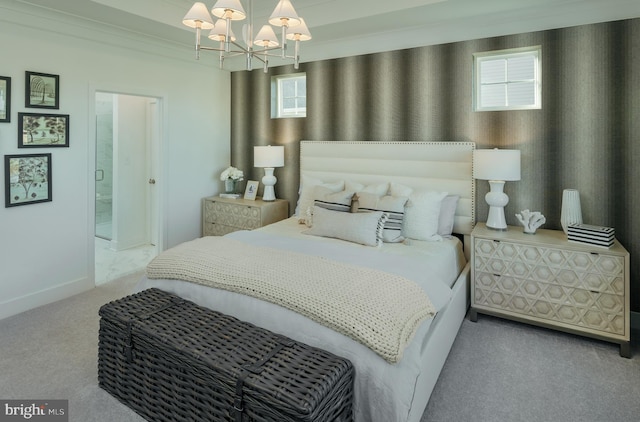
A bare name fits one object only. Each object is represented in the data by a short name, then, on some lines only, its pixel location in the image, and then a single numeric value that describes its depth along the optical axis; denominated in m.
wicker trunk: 1.51
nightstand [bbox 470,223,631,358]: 2.62
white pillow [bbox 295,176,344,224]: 3.85
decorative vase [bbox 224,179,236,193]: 4.93
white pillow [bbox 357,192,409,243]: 3.13
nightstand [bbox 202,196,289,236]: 4.34
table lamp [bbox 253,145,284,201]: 4.43
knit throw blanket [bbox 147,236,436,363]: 1.72
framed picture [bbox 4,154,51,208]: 3.11
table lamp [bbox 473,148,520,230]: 3.08
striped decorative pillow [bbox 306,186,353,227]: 3.40
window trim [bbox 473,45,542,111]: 3.24
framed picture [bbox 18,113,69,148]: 3.16
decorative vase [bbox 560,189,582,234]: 2.98
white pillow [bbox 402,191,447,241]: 3.21
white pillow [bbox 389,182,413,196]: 3.52
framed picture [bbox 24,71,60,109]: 3.16
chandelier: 2.12
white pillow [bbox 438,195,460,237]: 3.39
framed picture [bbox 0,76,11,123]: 3.01
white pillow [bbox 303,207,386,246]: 3.03
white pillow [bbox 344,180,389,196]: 3.63
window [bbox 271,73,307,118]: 4.61
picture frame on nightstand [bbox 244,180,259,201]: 4.77
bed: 1.69
